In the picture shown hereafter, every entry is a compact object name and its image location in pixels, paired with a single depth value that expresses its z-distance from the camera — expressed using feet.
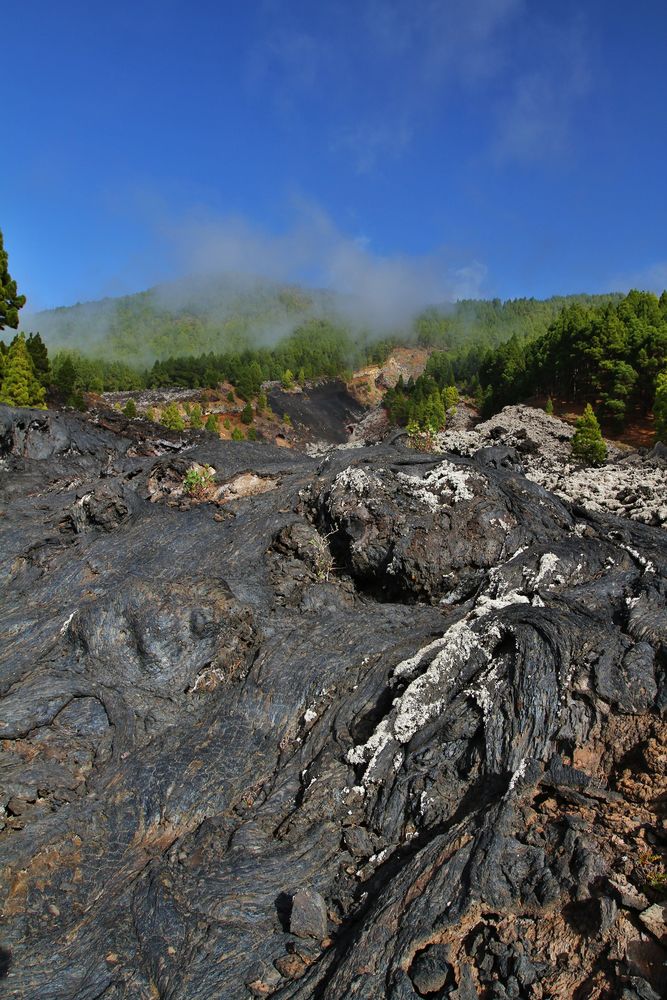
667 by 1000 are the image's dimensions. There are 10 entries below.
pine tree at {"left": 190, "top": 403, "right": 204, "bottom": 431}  188.32
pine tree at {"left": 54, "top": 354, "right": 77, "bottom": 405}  159.07
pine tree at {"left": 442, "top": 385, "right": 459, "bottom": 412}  202.79
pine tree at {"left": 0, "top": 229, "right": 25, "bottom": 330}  99.40
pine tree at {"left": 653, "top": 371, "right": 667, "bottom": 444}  107.24
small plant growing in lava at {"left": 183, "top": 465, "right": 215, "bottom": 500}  42.39
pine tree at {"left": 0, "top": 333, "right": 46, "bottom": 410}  101.60
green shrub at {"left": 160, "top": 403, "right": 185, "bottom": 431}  165.61
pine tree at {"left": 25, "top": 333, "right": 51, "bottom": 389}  140.05
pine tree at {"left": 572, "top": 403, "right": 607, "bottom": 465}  96.84
